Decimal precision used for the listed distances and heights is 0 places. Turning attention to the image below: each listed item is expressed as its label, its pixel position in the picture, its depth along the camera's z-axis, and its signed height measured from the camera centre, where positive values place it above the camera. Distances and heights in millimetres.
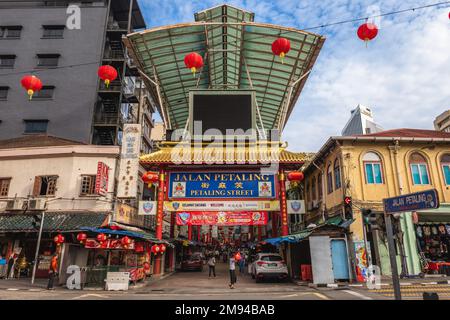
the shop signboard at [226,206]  21469 +3102
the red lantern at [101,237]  15416 +782
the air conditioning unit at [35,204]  21688 +3241
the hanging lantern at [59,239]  16562 +743
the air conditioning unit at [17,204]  21828 +3260
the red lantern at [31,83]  15711 +8053
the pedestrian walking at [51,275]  15383 -969
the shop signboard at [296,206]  21245 +3016
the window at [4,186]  22797 +4654
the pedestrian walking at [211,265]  22266 -739
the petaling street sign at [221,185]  21891 +4540
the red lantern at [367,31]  11242 +7520
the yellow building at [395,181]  18656 +4248
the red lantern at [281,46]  14062 +8753
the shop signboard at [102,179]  21109 +4833
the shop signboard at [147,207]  21359 +3007
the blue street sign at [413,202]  6570 +1116
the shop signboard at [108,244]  15830 +471
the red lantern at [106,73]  15238 +8291
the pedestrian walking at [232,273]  15862 -916
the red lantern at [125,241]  15961 +620
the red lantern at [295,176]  20533 +4784
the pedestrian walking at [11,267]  20562 -804
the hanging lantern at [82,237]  15570 +795
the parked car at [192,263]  27703 -767
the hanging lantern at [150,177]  21250 +4877
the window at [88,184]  22062 +4642
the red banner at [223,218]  21234 +2313
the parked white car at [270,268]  18328 -782
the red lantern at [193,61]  14914 +8615
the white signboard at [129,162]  21906 +6252
